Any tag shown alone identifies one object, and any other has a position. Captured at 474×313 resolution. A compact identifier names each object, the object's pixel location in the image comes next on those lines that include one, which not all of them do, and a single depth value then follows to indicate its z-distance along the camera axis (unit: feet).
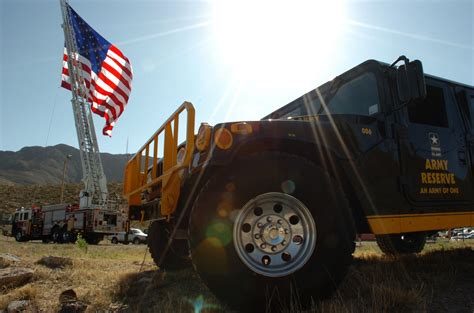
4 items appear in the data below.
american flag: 60.80
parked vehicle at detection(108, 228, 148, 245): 87.15
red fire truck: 70.03
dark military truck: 8.91
